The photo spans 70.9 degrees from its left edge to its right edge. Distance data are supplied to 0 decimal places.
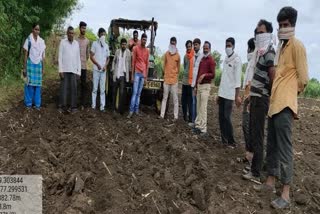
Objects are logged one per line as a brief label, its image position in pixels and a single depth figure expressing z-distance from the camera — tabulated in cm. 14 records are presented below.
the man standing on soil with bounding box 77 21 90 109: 469
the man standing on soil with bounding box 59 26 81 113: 446
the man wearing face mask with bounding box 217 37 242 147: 357
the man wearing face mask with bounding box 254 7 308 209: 232
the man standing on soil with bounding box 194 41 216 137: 404
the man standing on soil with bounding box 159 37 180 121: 460
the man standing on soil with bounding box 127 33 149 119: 456
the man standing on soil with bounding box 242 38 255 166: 297
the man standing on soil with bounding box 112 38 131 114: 463
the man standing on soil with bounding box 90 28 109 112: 458
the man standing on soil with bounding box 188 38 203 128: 429
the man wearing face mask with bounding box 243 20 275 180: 273
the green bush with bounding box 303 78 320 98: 1411
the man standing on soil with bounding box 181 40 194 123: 461
